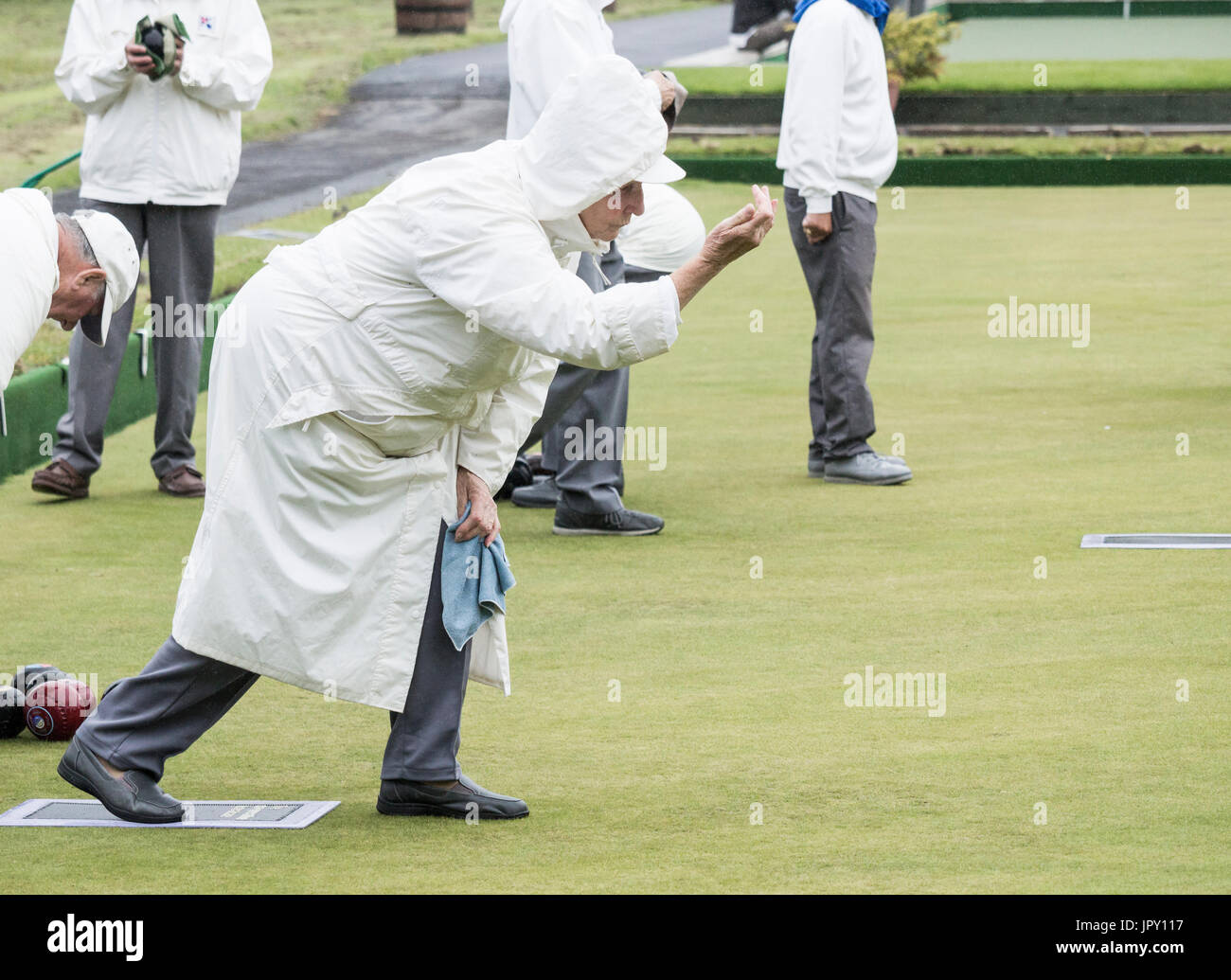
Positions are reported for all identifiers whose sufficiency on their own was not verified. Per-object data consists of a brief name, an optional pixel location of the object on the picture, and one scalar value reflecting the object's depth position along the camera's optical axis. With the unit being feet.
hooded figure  24.98
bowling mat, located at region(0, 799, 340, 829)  26.78
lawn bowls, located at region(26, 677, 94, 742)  30.83
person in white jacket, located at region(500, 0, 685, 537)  43.52
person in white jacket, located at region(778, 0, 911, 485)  48.96
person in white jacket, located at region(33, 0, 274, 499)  48.16
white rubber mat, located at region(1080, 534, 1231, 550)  42.32
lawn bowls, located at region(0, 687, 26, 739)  30.99
